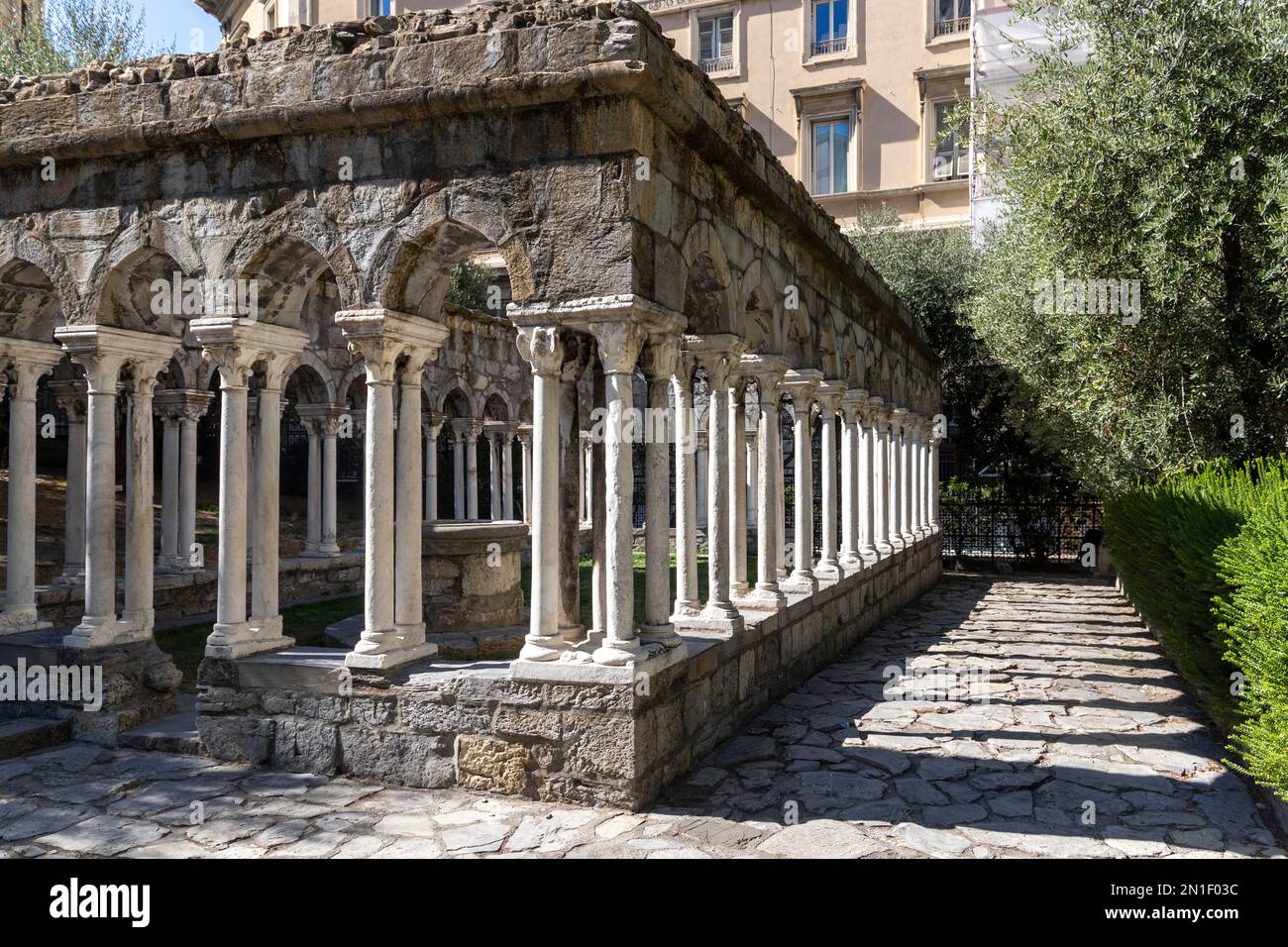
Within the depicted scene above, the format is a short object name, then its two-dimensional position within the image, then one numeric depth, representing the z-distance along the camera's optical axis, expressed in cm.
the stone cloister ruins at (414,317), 497
